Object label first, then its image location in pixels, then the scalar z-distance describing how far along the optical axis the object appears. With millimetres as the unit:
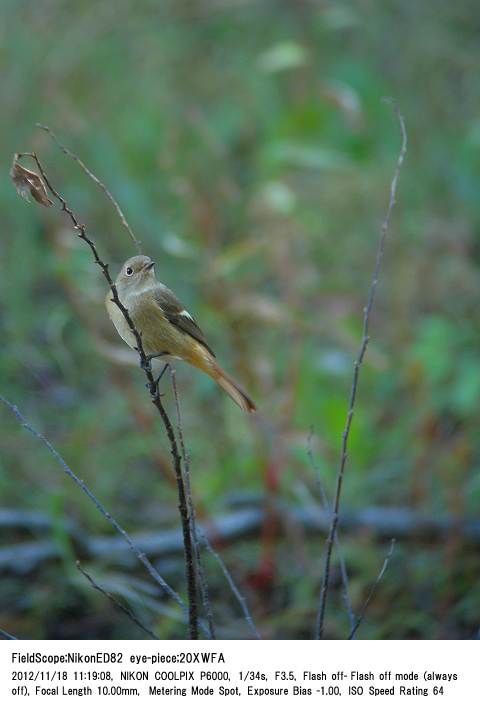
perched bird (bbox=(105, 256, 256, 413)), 6869
